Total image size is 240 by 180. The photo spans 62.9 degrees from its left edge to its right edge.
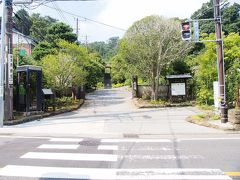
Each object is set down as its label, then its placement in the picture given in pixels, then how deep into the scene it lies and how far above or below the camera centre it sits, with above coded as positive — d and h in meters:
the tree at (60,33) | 23.47 +7.17
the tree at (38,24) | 41.48 +16.26
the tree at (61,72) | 14.50 +1.56
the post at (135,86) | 17.21 +0.47
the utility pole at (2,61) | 9.00 +1.51
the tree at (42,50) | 20.24 +4.43
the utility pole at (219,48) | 9.33 +2.04
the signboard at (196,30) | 10.11 +3.13
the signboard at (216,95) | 9.81 -0.23
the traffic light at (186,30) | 9.66 +2.98
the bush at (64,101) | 14.57 -0.74
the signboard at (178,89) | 15.60 +0.14
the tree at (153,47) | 15.19 +3.49
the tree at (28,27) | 41.55 +14.39
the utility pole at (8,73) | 9.63 +0.97
